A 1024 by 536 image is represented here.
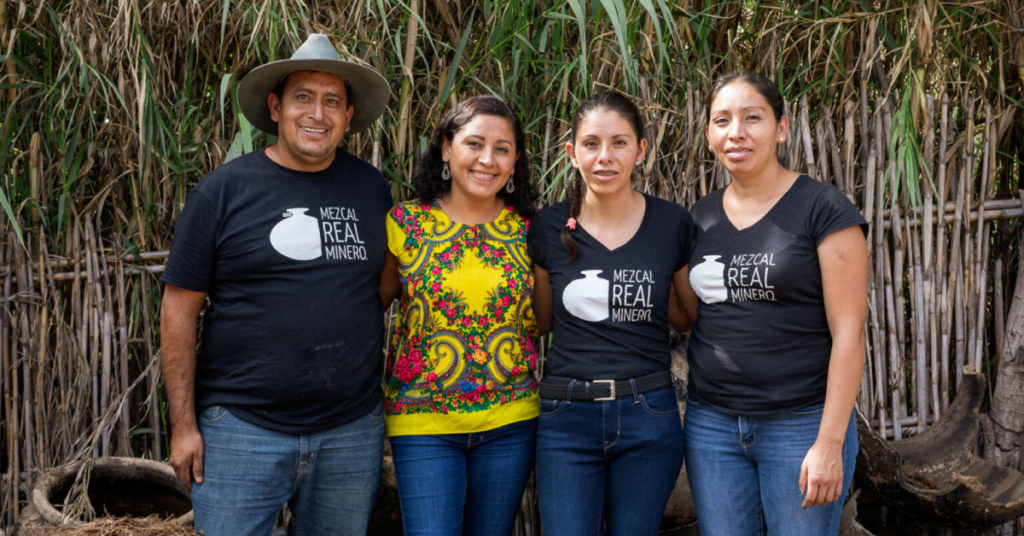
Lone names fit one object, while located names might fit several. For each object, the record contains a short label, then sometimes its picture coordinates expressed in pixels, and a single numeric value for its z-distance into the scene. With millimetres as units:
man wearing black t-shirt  2000
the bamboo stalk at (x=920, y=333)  3014
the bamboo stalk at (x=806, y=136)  2928
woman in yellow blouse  2062
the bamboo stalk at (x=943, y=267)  2975
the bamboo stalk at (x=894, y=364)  3010
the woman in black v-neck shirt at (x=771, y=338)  1801
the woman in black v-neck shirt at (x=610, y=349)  2012
